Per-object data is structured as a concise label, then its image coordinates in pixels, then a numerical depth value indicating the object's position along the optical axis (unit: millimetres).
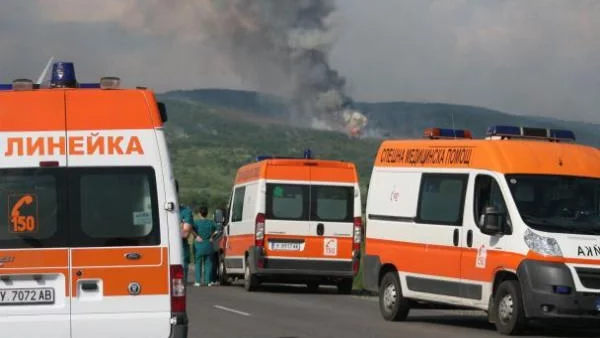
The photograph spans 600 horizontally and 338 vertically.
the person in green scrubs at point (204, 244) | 29531
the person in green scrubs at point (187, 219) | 26094
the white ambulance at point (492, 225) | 16328
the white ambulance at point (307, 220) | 26125
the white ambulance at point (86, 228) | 10758
